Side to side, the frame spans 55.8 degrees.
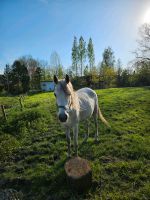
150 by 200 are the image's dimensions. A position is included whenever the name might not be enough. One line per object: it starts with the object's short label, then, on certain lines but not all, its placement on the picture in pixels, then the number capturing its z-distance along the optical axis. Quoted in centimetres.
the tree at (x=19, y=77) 3354
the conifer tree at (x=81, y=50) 3566
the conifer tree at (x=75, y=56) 3564
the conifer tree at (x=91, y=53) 3635
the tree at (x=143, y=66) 2391
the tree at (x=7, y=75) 3461
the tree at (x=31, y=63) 4494
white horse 334
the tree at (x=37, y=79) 3746
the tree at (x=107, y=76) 3151
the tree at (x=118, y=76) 3138
